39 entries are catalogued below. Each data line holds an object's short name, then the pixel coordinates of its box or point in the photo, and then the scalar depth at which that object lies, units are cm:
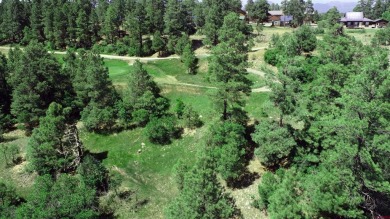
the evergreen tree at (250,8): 11089
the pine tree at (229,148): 3866
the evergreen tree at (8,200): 3320
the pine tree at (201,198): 2766
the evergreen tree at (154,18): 9175
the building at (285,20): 12084
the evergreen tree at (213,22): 8369
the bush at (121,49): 9188
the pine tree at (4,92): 6288
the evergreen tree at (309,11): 11475
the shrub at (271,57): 6972
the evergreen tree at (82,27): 9489
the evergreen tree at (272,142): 3772
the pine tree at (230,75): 4409
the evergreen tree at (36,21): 10156
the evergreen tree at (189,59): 7412
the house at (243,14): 12595
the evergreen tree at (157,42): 8675
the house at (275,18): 13188
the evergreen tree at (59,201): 3117
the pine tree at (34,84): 5762
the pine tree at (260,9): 10831
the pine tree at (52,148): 4422
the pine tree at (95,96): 5381
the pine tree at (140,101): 5441
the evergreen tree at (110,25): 9488
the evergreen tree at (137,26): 8981
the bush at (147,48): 8985
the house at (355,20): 11481
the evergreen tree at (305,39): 7025
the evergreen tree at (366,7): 12888
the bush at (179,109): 5512
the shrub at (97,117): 5347
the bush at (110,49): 9384
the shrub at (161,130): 5016
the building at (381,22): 11350
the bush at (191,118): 5191
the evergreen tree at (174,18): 8788
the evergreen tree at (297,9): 11174
